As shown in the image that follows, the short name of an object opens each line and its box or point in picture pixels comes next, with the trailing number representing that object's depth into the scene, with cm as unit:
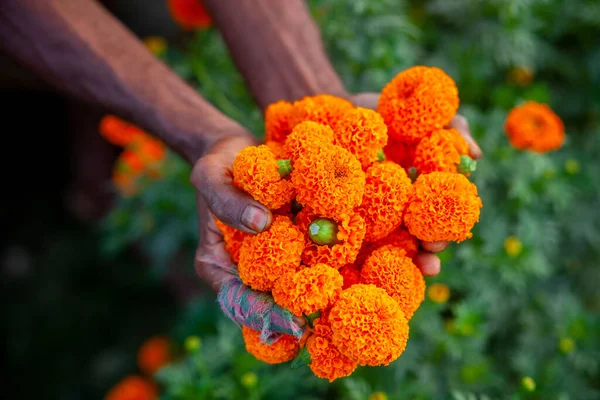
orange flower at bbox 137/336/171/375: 103
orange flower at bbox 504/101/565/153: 74
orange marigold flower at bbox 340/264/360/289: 57
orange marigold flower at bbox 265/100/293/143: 62
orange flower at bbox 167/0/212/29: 87
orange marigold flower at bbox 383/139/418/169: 63
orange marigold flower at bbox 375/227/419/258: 59
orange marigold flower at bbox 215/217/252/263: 60
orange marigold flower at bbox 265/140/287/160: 59
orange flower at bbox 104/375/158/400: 98
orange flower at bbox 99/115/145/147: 92
